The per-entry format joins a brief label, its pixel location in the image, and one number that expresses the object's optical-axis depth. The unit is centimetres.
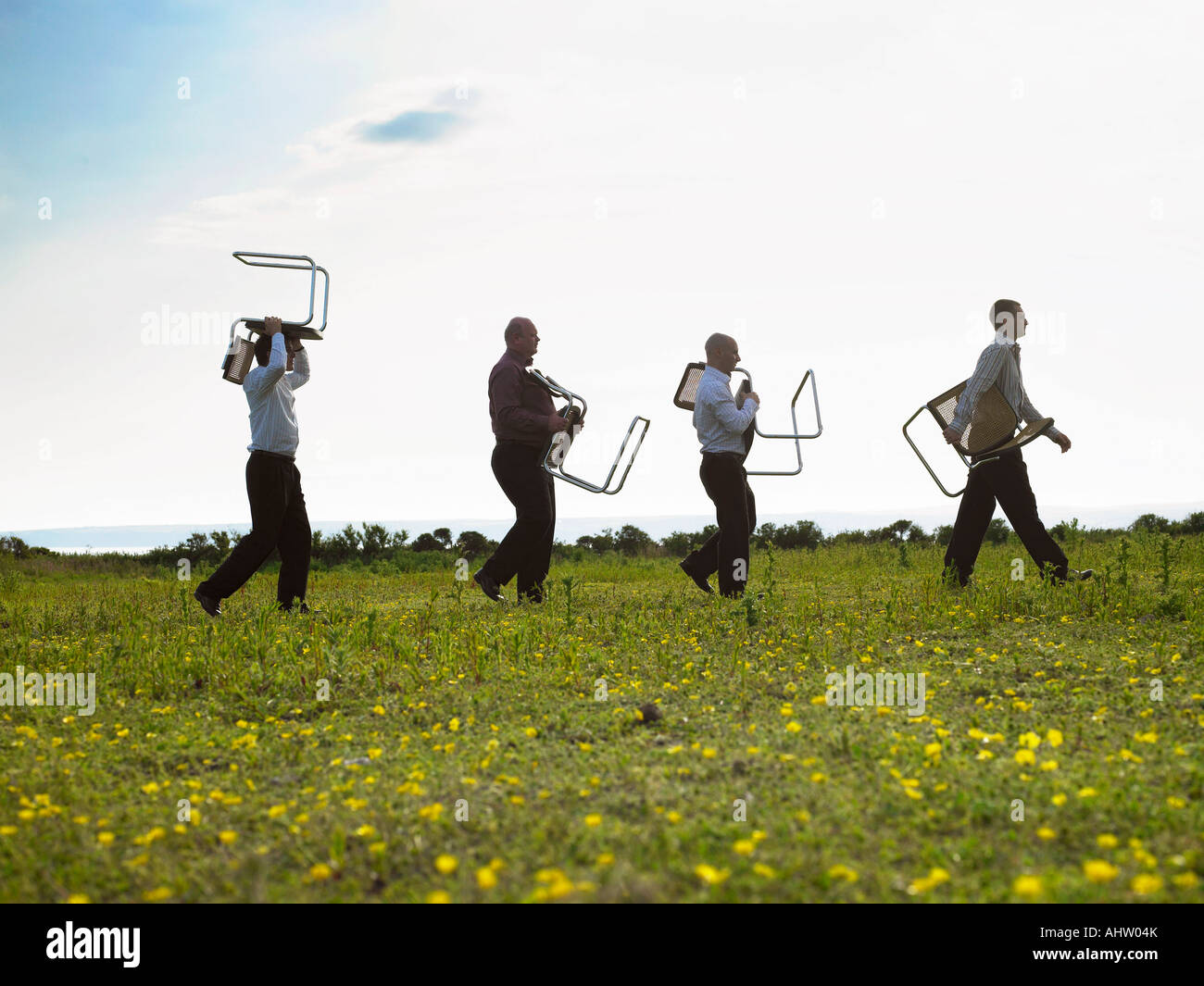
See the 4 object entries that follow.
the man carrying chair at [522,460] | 884
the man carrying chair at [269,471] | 819
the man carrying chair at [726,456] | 857
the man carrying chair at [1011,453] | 852
